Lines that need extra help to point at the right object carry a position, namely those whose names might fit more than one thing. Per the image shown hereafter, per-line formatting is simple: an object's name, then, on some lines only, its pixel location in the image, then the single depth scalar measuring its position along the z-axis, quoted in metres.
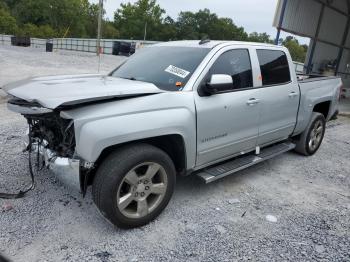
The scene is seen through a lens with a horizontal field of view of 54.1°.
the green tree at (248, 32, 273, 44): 100.31
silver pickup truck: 3.03
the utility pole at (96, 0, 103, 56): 31.56
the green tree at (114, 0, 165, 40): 78.00
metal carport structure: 14.56
